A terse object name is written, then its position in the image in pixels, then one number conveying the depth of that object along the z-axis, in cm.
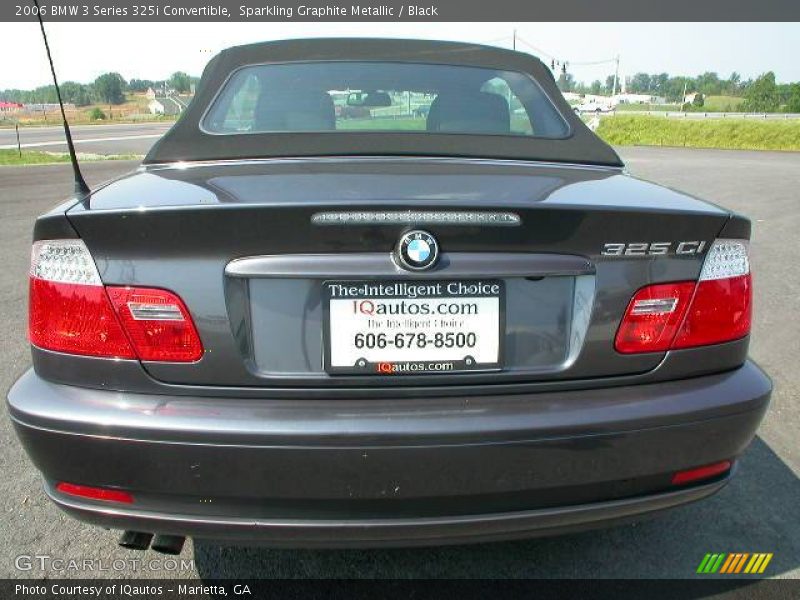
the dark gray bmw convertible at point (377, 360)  158
